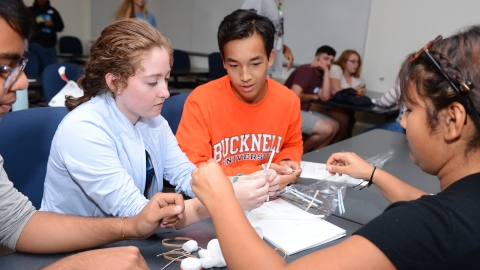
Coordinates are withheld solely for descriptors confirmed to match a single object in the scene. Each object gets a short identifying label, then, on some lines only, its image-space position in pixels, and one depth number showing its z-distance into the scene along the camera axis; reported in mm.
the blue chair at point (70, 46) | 7453
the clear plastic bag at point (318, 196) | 1396
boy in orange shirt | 1787
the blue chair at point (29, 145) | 1329
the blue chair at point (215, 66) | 5816
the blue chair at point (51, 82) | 2736
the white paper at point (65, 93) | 2486
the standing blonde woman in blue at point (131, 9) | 4582
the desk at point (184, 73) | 5711
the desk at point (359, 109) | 4062
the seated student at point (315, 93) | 4298
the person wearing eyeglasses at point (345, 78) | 4735
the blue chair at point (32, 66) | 4354
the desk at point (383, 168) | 1460
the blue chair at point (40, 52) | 5664
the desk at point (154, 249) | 983
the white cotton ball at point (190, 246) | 1051
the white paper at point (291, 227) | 1134
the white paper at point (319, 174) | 1717
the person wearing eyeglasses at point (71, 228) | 914
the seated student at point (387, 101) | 3688
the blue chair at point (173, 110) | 1982
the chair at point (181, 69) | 5770
